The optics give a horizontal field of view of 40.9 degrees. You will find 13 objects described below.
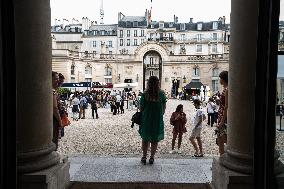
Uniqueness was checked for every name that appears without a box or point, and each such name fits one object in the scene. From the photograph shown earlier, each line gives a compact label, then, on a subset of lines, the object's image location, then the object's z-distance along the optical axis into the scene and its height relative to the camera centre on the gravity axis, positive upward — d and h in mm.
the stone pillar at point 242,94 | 4695 -99
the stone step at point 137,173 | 5859 -1500
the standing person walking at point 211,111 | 18484 -1226
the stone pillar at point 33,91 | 4602 -74
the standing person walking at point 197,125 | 9362 -986
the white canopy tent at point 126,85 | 41366 +61
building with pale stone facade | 63531 +6736
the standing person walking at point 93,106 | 23314 -1263
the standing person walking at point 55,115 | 5961 -468
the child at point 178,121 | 9984 -924
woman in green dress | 7121 -580
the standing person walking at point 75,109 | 21878 -1362
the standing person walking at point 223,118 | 6295 -526
